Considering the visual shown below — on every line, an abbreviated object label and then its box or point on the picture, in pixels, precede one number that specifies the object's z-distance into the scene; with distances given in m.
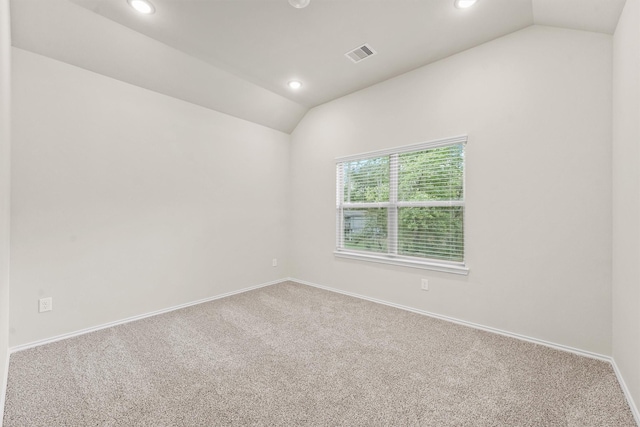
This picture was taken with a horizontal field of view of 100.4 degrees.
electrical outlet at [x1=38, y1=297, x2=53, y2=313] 2.31
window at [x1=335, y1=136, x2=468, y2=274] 2.81
